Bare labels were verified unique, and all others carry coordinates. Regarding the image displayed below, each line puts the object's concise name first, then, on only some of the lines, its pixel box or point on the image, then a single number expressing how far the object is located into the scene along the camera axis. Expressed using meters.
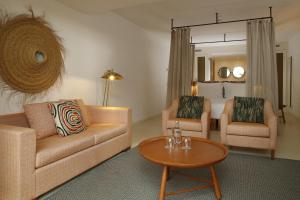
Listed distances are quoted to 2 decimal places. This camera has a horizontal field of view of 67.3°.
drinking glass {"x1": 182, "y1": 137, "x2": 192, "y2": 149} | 2.37
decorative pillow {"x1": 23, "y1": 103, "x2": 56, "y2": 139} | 2.49
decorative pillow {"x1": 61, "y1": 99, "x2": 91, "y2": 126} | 3.19
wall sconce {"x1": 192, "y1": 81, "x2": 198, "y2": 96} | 5.90
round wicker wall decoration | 2.67
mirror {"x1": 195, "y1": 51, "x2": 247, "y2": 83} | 8.38
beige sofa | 1.78
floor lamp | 4.54
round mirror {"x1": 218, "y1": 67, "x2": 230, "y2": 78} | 8.55
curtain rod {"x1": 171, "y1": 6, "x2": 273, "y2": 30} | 4.27
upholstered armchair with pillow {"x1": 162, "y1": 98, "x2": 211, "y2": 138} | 3.60
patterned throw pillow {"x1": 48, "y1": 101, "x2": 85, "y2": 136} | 2.62
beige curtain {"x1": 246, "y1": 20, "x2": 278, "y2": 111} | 4.26
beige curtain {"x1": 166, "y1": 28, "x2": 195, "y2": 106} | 5.00
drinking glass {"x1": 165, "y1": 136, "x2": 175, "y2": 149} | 2.37
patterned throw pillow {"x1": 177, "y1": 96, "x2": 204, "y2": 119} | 4.03
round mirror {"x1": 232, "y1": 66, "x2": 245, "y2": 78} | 8.30
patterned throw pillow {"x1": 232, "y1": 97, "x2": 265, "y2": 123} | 3.59
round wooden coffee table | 1.91
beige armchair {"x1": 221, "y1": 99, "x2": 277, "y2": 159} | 3.10
